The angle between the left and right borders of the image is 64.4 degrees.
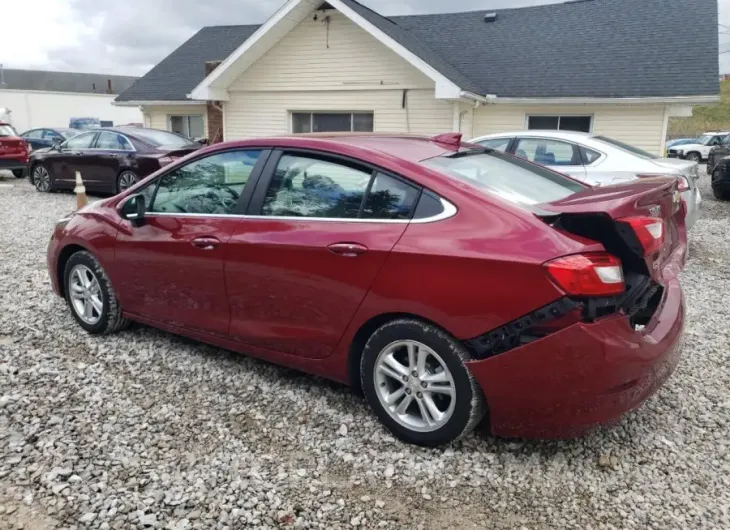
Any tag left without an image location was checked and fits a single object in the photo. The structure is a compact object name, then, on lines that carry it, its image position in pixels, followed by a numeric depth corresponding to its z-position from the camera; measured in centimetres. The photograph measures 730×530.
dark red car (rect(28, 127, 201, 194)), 1205
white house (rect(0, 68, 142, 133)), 4703
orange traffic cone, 920
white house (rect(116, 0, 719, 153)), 1290
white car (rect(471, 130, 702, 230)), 732
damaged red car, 260
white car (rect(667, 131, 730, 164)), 3053
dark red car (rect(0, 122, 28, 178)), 1606
